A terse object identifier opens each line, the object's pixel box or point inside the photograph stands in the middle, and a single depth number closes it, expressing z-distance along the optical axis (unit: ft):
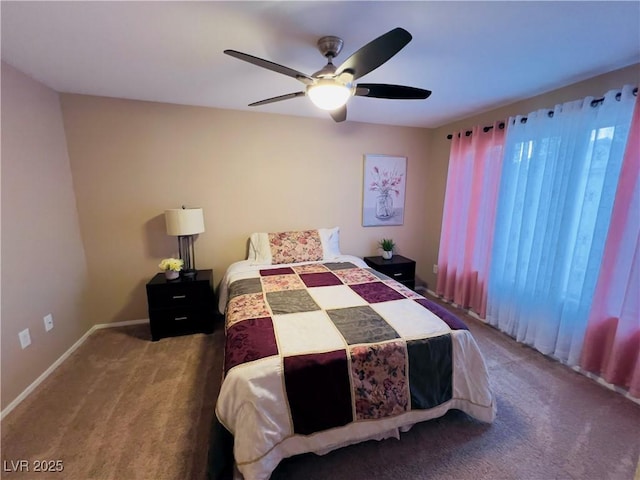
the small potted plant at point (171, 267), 8.54
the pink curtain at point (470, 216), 9.16
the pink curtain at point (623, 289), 5.77
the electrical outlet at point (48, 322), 6.98
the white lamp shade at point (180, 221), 8.44
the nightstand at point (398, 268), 10.88
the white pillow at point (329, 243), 10.37
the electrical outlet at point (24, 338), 6.20
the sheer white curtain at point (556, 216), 6.31
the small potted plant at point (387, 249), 11.53
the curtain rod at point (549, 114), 6.00
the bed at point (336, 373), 4.22
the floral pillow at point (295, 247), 9.75
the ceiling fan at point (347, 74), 4.01
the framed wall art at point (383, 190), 11.50
